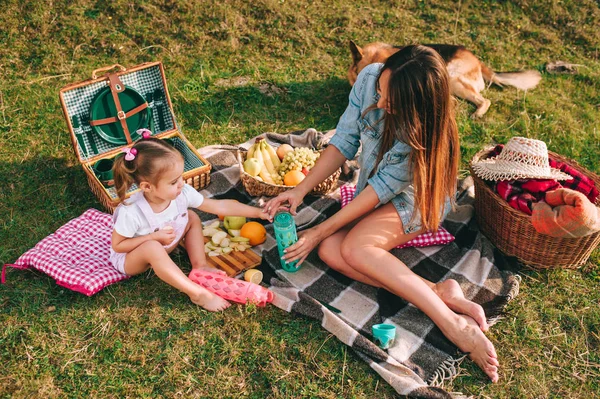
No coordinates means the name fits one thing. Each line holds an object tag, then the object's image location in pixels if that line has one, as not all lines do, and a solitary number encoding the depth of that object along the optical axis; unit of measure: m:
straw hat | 3.86
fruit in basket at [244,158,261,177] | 4.40
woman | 3.12
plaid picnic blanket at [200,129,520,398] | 3.21
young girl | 3.23
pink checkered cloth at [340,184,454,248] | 4.05
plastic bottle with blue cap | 3.54
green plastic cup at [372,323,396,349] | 3.29
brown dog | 5.98
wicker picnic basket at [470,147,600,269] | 3.75
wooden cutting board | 3.78
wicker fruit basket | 4.29
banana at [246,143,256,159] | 4.57
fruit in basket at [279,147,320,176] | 4.44
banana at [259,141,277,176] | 4.57
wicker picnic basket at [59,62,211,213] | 4.24
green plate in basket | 4.36
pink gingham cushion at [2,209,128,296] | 3.53
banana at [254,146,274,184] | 4.45
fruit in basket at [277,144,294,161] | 4.69
